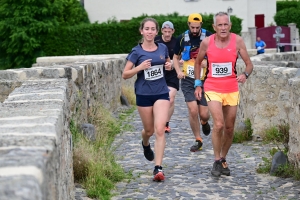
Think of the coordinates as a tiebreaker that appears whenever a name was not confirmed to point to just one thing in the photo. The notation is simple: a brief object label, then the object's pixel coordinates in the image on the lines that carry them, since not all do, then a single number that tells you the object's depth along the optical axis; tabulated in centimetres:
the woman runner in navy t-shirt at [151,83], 943
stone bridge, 363
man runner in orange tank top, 947
